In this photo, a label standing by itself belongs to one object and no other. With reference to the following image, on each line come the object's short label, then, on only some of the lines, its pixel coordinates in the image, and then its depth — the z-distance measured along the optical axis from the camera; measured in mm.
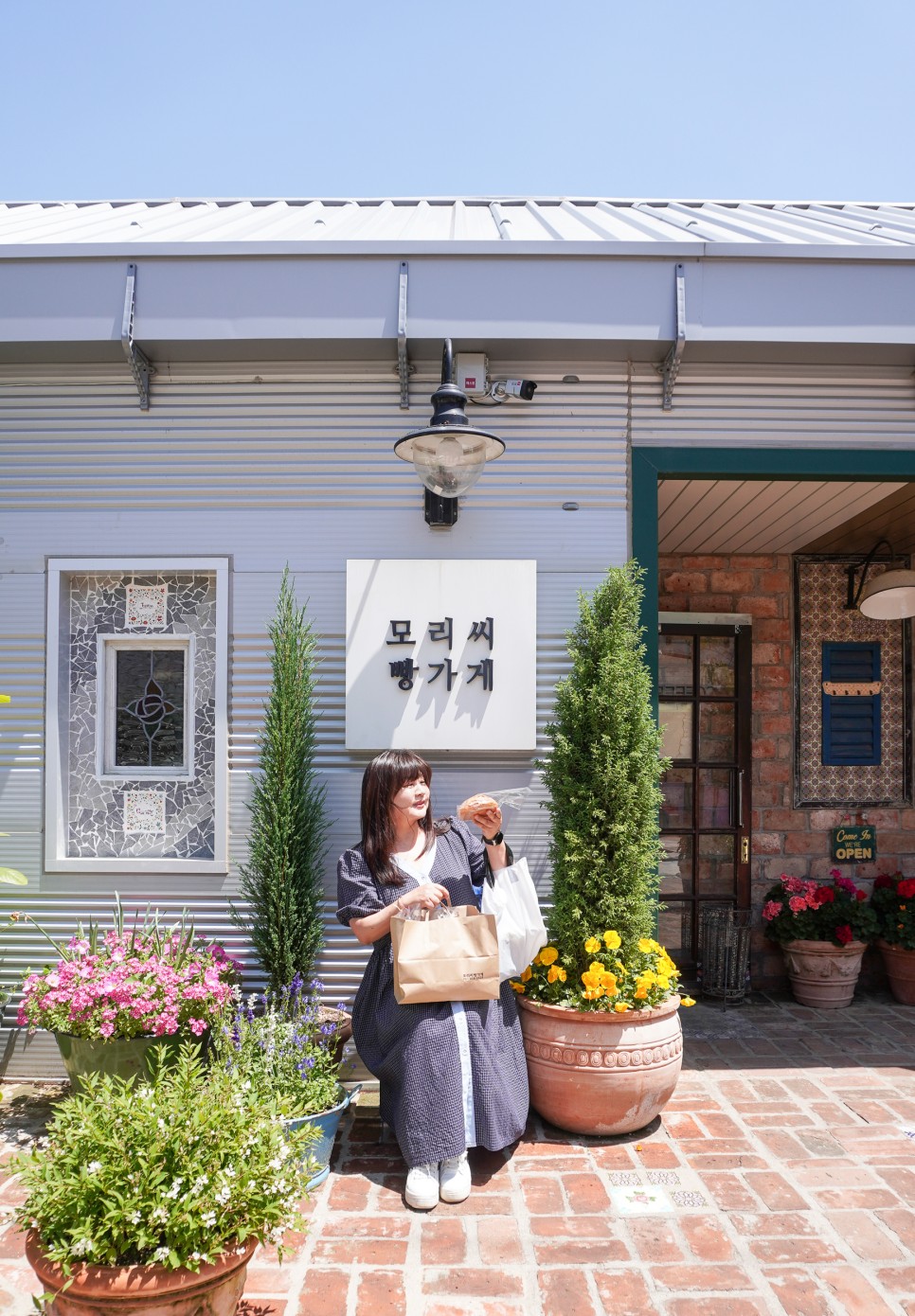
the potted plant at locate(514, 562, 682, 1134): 3447
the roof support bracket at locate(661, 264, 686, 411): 3988
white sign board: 4082
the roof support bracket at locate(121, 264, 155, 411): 4000
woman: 3145
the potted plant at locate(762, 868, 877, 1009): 5480
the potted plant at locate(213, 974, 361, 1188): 3180
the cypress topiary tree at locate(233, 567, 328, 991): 3779
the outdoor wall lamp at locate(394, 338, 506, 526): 3527
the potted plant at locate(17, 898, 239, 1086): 3396
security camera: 4172
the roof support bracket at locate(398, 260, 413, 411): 3957
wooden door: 6160
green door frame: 4285
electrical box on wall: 4184
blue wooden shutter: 6160
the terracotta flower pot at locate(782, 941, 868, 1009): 5477
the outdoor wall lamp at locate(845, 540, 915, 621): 5508
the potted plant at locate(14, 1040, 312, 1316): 2014
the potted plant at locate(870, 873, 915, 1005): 5523
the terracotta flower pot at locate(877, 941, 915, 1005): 5516
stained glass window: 4316
